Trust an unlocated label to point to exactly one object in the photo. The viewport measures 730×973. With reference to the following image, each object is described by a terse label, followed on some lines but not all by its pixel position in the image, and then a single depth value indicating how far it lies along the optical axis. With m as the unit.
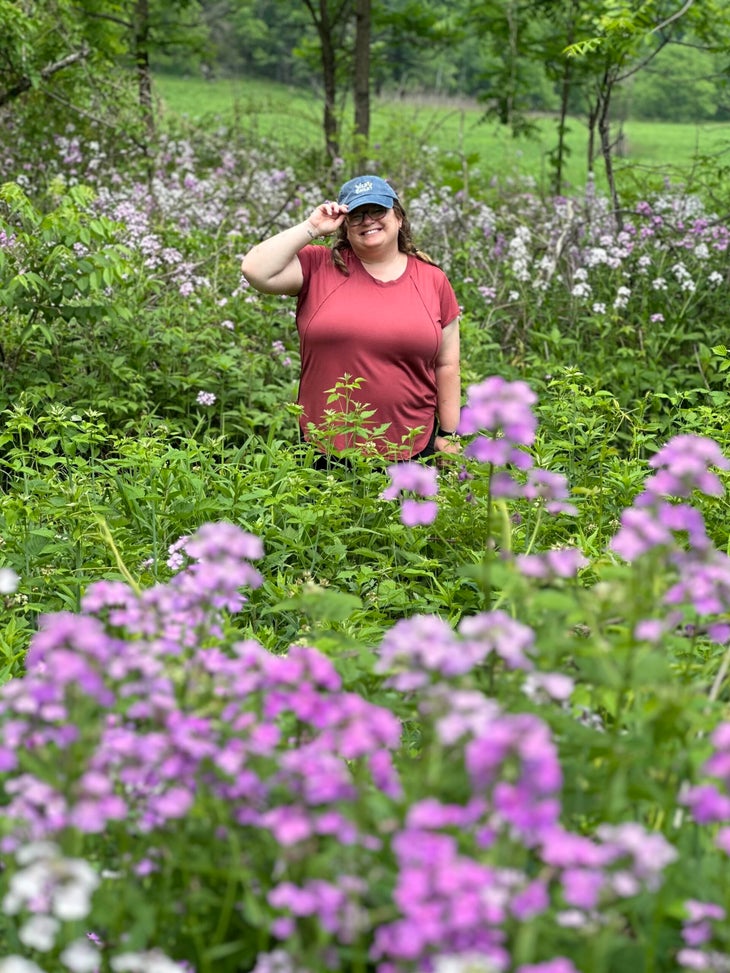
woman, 4.66
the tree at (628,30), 7.46
